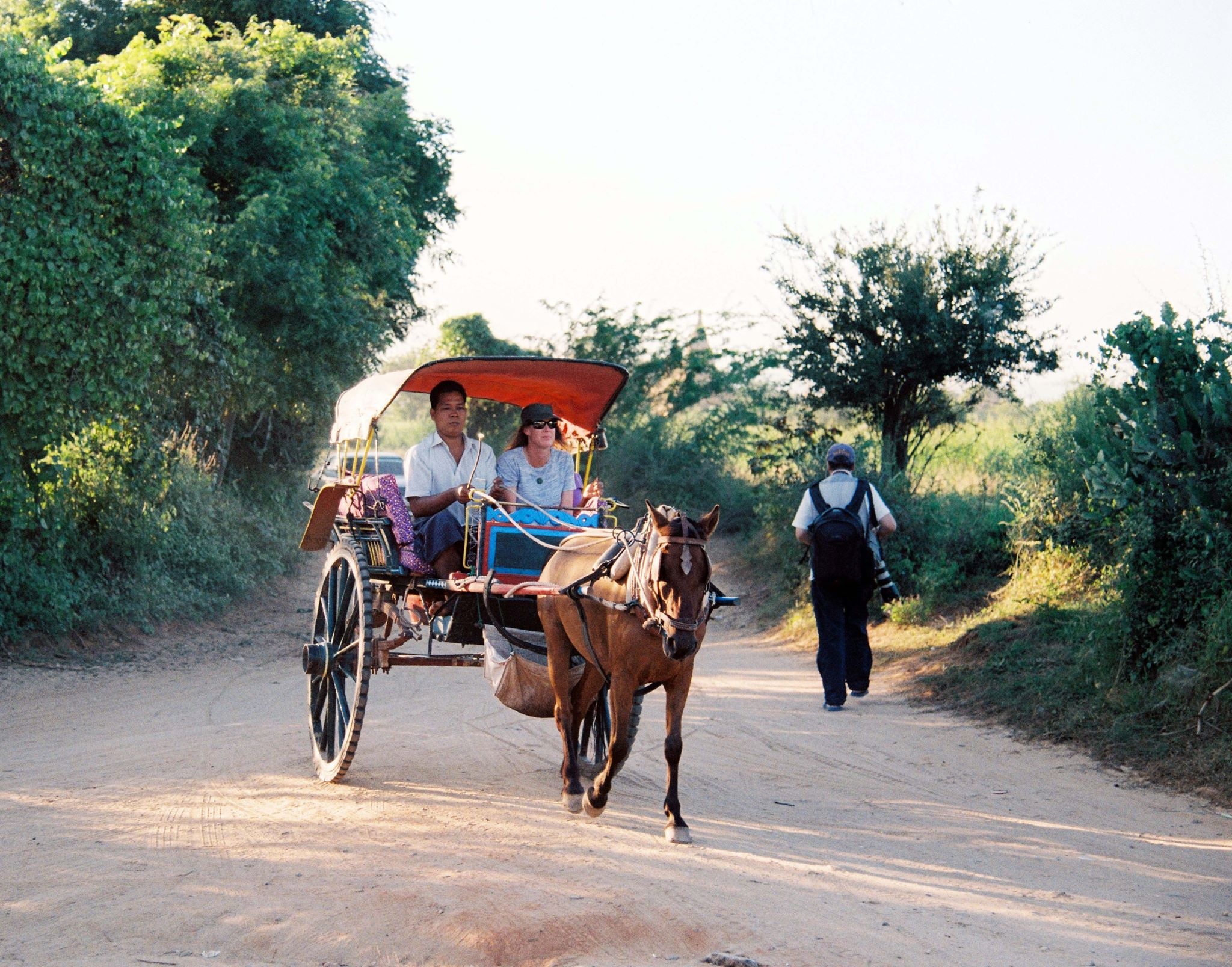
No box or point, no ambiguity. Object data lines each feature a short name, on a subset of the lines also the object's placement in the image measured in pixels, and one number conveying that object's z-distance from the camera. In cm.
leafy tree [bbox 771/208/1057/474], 1555
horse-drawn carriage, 725
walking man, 1018
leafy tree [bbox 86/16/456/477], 1619
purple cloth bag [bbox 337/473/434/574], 777
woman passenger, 810
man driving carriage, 784
